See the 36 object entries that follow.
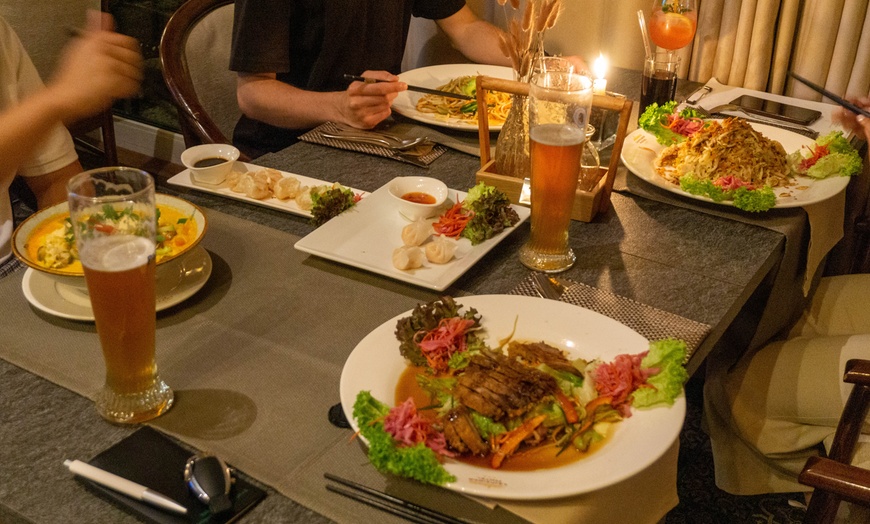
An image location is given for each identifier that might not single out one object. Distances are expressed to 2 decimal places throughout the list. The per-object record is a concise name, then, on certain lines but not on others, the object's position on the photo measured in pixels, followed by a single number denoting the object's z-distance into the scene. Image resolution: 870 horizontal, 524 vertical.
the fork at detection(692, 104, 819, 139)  1.98
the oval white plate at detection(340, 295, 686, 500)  0.85
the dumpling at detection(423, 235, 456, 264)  1.35
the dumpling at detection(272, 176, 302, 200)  1.61
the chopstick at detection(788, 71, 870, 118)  1.61
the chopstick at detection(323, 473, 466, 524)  0.85
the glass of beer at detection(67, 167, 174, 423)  0.93
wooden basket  1.50
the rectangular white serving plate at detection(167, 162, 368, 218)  1.58
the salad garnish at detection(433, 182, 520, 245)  1.44
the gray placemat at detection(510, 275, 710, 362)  1.17
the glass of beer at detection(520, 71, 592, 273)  1.32
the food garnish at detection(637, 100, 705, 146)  1.88
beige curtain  2.30
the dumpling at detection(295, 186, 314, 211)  1.57
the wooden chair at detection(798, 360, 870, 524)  1.08
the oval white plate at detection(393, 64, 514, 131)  2.15
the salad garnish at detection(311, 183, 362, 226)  1.52
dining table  0.90
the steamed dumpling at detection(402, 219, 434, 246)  1.40
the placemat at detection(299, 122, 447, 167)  1.85
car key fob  0.86
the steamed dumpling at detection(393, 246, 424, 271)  1.32
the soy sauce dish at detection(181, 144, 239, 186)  1.64
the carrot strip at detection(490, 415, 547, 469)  0.91
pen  0.85
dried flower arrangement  1.52
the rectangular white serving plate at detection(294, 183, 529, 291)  1.33
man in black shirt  2.08
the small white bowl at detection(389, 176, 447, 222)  1.50
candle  1.73
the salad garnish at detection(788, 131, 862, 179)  1.67
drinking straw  2.15
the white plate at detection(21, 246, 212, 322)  1.21
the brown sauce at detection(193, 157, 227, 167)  1.69
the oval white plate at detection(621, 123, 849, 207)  1.61
